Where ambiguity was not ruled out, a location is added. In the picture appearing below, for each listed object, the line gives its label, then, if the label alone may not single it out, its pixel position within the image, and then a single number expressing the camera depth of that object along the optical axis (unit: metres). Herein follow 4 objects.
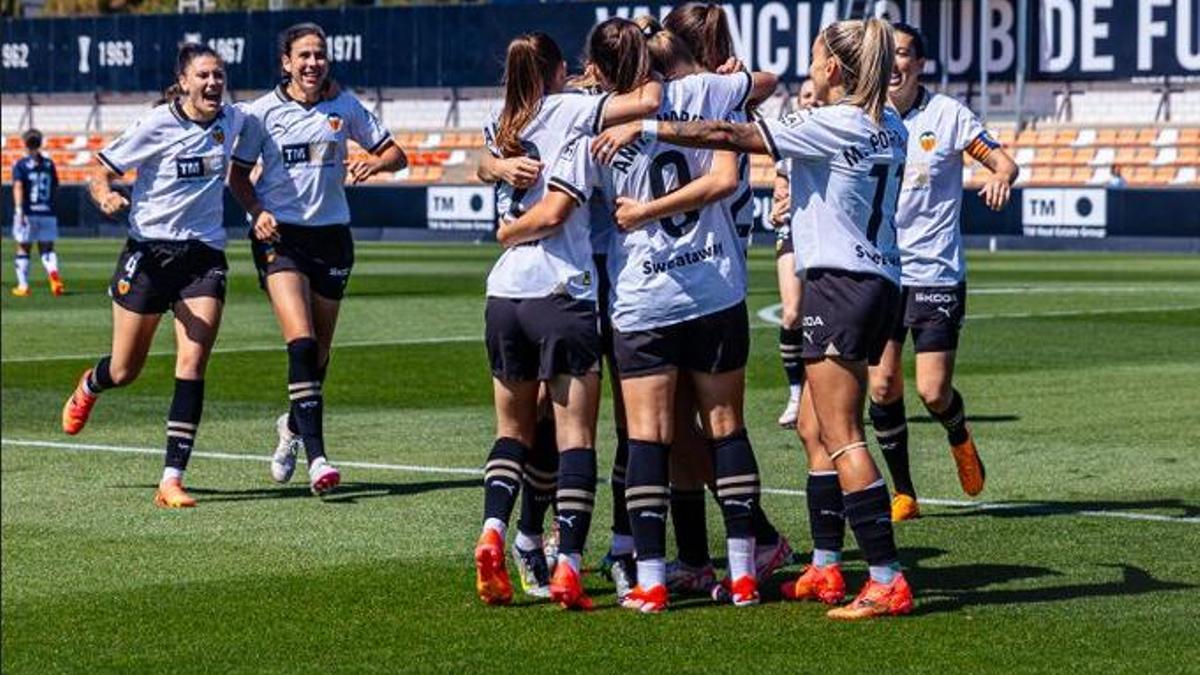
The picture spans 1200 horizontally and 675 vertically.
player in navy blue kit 33.16
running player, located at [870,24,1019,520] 11.65
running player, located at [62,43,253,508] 12.61
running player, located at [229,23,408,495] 12.66
